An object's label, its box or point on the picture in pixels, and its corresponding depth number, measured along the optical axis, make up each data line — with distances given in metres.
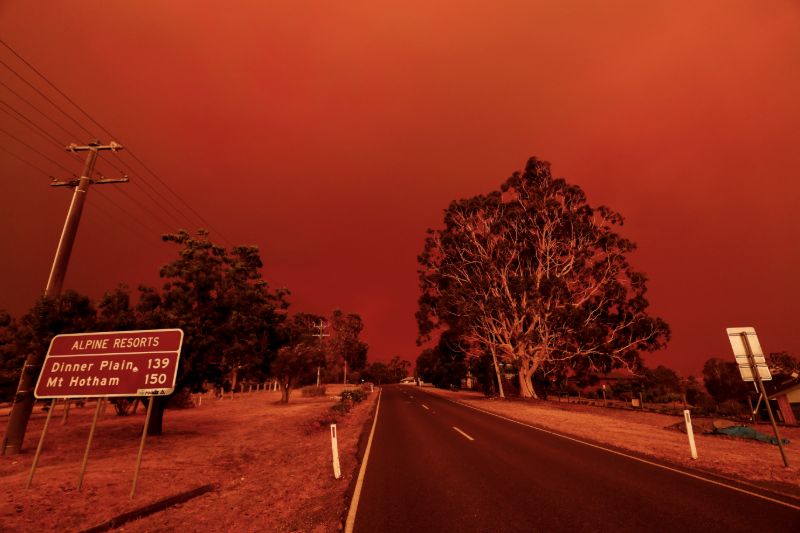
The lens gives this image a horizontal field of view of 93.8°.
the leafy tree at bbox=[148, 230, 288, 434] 14.20
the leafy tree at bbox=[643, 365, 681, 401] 88.32
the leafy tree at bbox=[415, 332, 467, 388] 50.42
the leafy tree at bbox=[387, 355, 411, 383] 172.50
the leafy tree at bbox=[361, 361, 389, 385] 135.35
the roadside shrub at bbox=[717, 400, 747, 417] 30.50
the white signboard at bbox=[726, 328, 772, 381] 10.69
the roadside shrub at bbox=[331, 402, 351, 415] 24.61
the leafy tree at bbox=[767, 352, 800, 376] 66.50
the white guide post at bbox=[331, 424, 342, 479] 8.62
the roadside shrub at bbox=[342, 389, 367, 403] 33.78
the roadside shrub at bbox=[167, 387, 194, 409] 29.17
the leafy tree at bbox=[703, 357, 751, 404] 71.44
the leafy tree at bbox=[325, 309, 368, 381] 95.88
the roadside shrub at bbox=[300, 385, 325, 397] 48.05
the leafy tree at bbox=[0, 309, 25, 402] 12.11
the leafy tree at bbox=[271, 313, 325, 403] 37.22
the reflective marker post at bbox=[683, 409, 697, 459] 10.53
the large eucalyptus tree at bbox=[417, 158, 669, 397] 35.16
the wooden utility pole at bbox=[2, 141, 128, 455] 11.81
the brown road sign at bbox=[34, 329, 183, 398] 8.53
